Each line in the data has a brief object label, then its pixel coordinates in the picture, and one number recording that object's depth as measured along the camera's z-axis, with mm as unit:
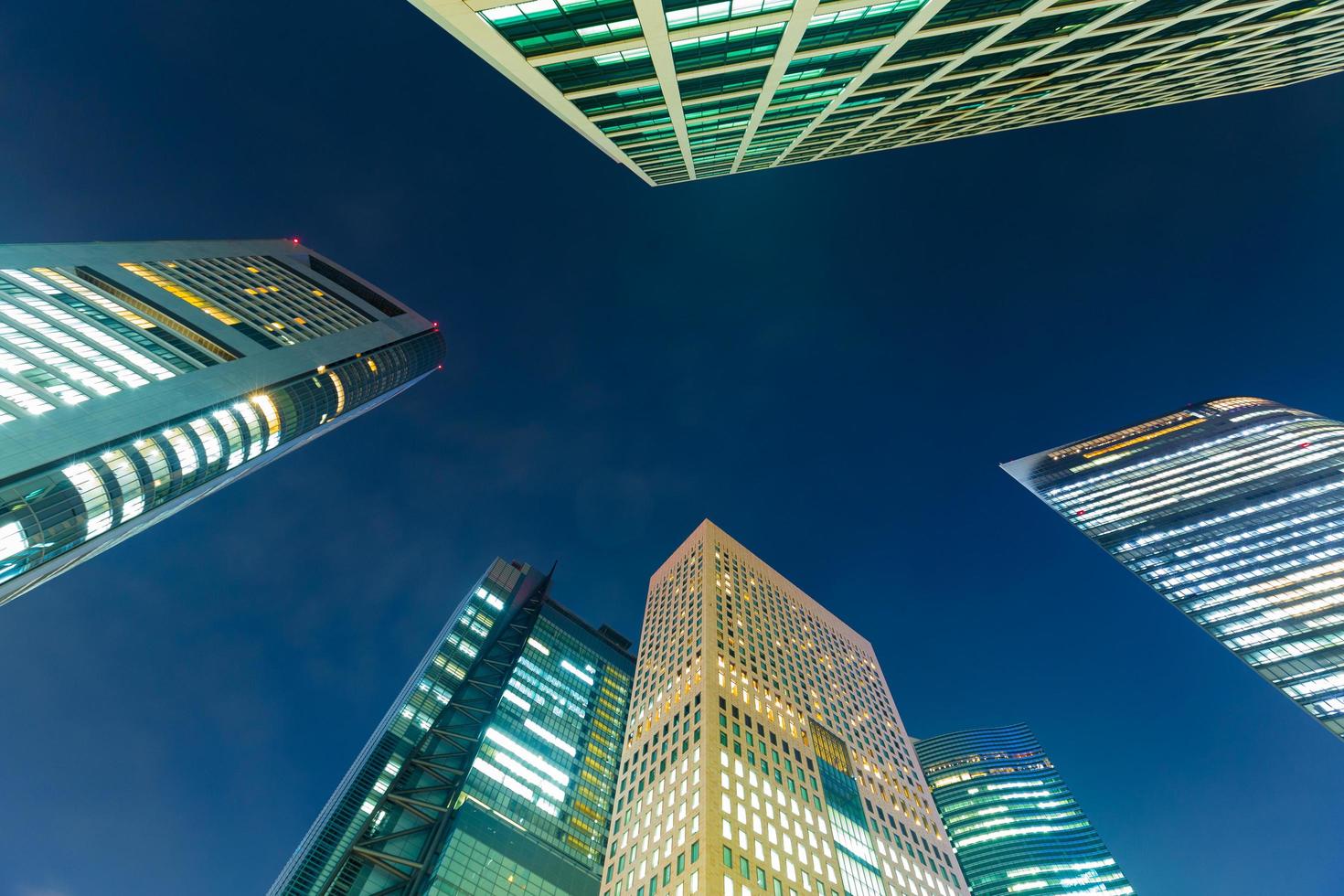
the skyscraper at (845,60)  27109
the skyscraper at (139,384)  54750
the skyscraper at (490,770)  78062
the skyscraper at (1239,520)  87438
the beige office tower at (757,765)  48719
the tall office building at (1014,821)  126375
